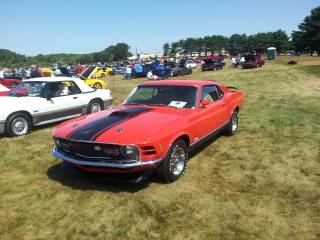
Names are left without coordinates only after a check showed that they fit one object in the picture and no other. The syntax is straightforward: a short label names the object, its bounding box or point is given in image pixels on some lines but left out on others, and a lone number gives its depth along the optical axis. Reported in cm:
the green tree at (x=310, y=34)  6575
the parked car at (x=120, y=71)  3081
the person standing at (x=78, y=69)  2602
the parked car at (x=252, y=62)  2573
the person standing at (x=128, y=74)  2323
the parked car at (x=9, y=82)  1423
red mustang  366
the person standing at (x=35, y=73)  1523
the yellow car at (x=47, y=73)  1891
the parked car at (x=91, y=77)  1437
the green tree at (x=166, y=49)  11643
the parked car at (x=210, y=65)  2680
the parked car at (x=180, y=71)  2175
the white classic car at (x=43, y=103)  657
